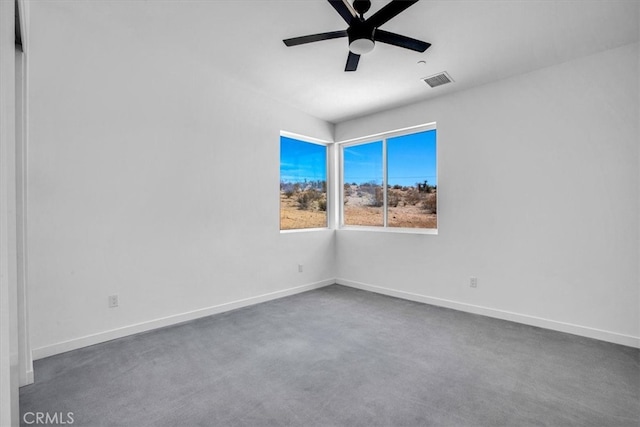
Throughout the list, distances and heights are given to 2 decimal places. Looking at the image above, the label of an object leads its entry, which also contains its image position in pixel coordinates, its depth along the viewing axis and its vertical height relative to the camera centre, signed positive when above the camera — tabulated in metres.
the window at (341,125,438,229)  4.21 +0.41
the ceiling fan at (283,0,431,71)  1.95 +1.25
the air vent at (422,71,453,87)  3.32 +1.43
